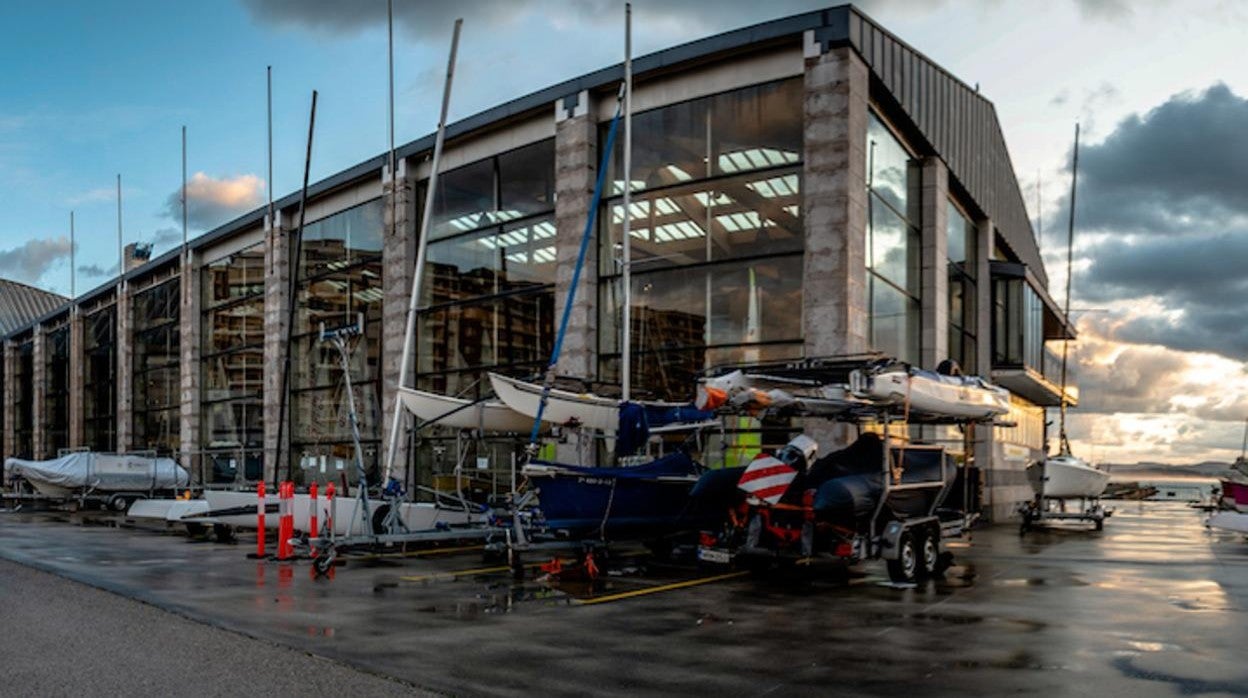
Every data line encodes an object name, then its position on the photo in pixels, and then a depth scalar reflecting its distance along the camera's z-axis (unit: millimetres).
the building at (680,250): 23719
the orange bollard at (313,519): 18109
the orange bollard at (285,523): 17531
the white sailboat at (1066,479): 29844
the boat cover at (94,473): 37625
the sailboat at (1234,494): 25078
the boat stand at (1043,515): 26719
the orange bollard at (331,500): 17339
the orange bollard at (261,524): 18531
